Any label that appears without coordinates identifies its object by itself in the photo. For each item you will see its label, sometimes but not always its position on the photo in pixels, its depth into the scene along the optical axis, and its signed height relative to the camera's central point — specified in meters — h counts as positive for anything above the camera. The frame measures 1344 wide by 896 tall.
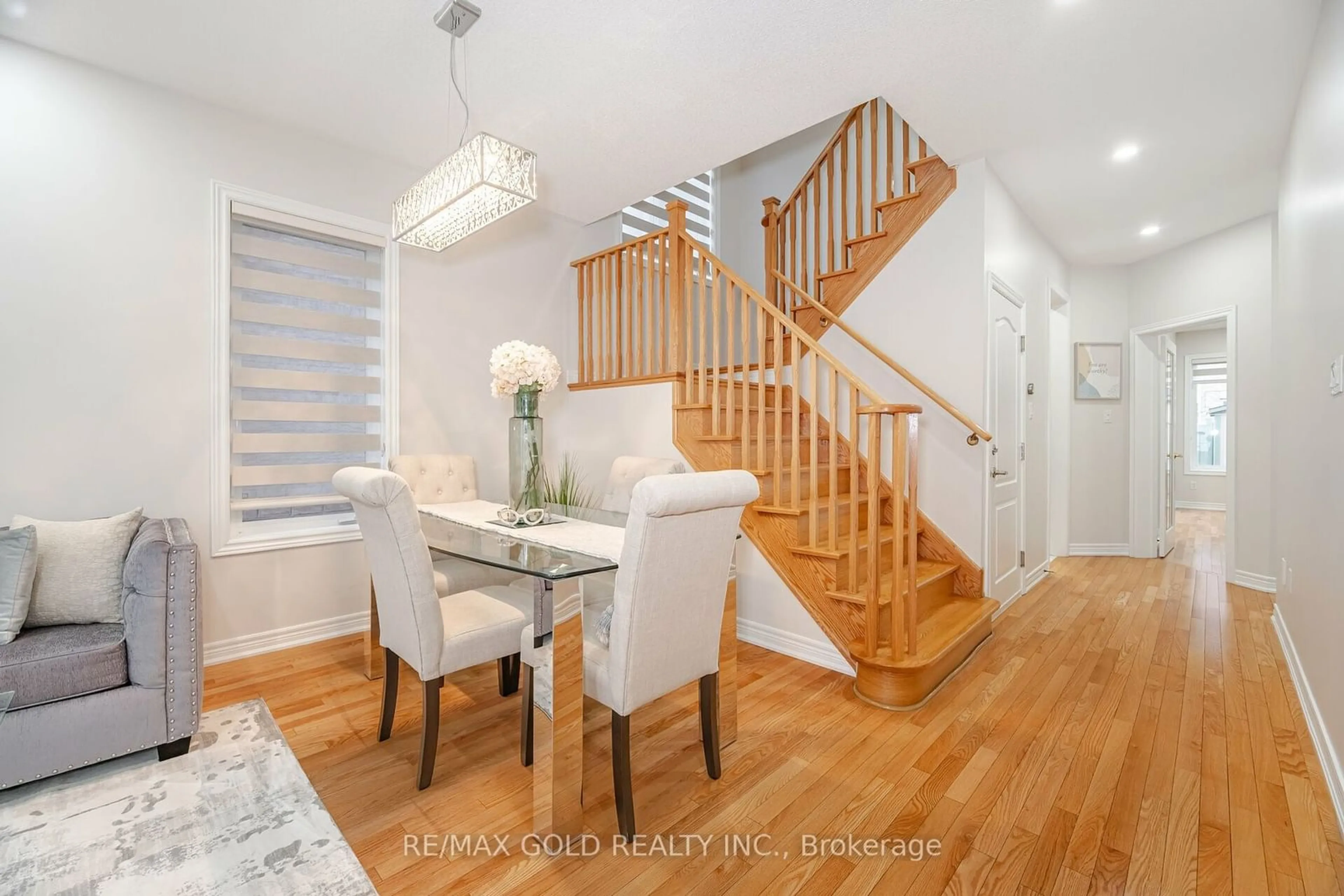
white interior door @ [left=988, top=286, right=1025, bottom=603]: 3.40 +0.01
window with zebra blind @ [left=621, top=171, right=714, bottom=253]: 4.73 +2.05
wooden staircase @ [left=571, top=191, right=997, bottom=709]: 2.41 -0.04
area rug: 1.44 -1.06
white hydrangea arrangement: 2.39 +0.32
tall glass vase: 2.42 -0.01
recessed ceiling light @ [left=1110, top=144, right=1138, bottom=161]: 3.13 +1.59
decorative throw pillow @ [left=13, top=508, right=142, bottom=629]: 1.93 -0.43
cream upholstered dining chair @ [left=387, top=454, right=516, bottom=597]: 2.71 -0.22
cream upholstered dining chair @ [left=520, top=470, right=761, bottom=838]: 1.50 -0.41
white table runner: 1.94 -0.33
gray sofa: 1.71 -0.72
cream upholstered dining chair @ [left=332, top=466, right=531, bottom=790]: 1.71 -0.53
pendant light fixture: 2.09 +0.98
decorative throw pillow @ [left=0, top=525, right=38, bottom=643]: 1.80 -0.41
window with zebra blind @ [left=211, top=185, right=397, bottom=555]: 2.87 +0.42
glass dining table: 1.56 -0.64
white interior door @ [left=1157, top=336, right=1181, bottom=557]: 5.08 -0.03
